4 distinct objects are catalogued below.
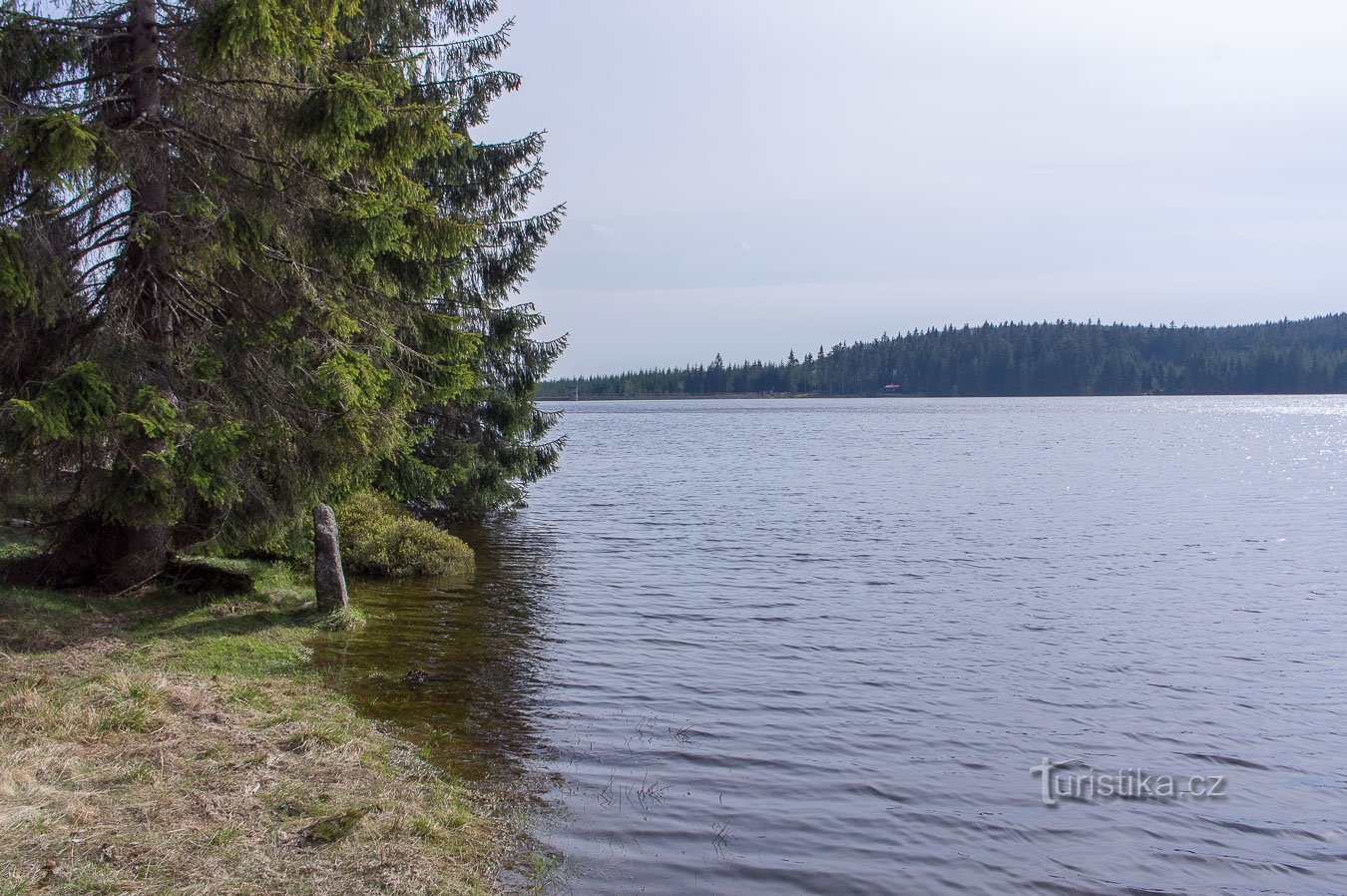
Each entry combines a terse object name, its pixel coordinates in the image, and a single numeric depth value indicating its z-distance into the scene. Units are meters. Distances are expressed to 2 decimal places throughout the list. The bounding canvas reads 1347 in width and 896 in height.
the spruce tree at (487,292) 21.67
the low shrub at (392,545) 16.98
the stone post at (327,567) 13.01
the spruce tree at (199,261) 9.96
